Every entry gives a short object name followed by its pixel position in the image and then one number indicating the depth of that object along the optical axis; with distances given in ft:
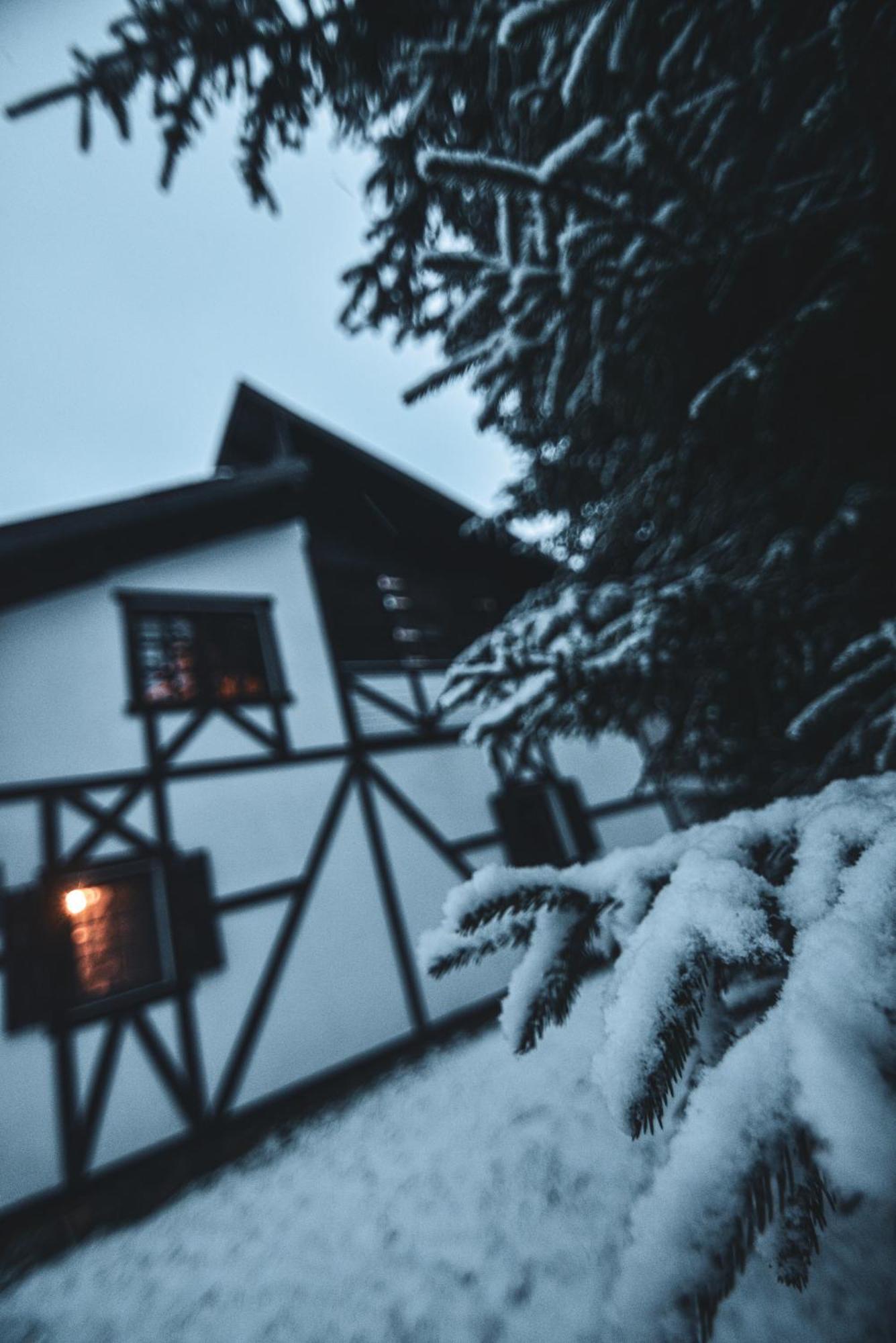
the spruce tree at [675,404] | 2.79
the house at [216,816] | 13.69
